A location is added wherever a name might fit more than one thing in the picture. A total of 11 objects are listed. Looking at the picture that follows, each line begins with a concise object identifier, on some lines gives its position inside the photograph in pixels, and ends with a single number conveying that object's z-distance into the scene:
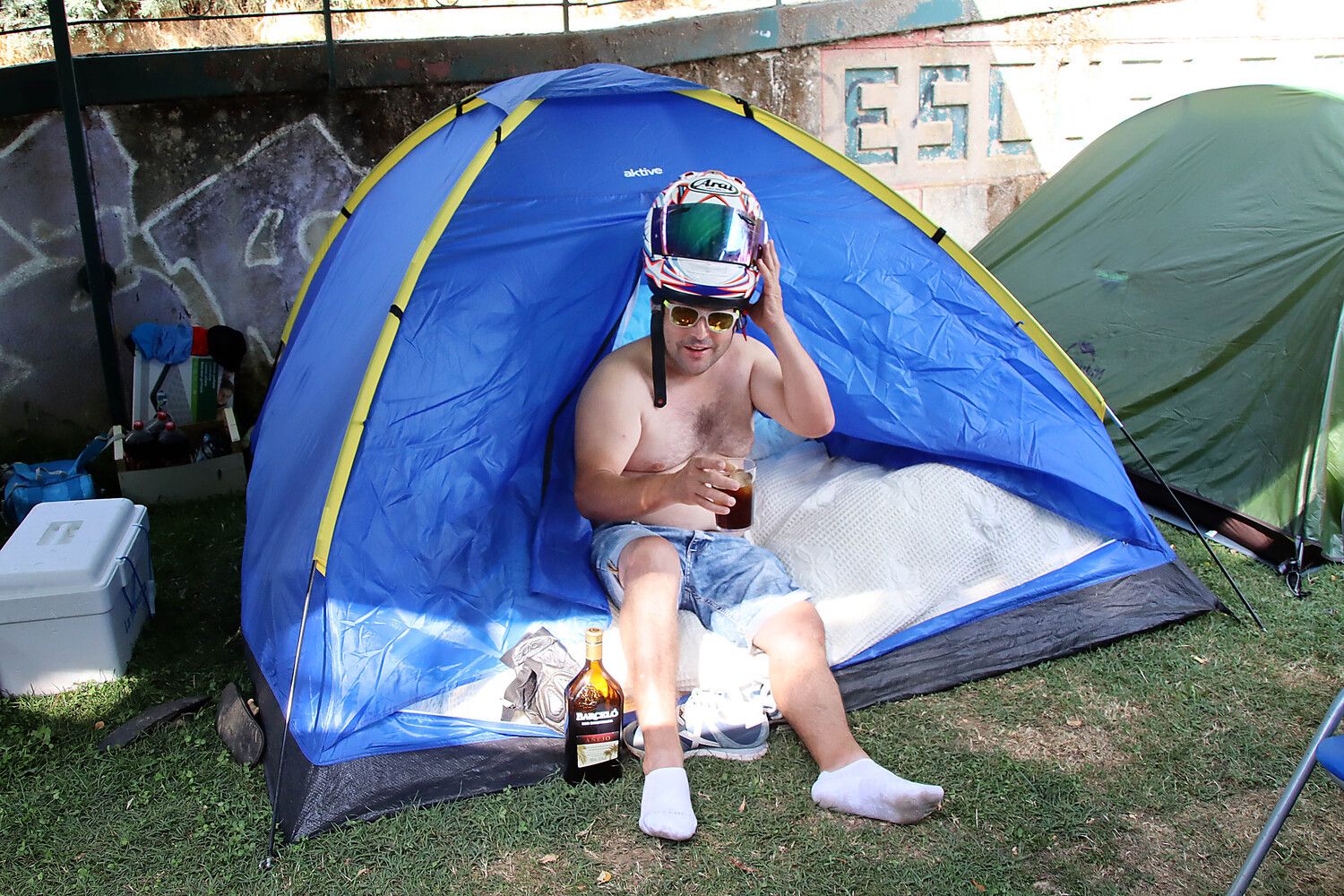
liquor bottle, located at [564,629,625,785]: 2.21
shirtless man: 2.18
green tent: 3.15
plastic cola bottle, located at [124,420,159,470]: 3.86
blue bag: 3.61
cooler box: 2.57
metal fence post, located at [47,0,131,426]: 3.90
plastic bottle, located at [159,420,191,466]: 3.90
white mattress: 2.60
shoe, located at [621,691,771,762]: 2.33
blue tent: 2.28
